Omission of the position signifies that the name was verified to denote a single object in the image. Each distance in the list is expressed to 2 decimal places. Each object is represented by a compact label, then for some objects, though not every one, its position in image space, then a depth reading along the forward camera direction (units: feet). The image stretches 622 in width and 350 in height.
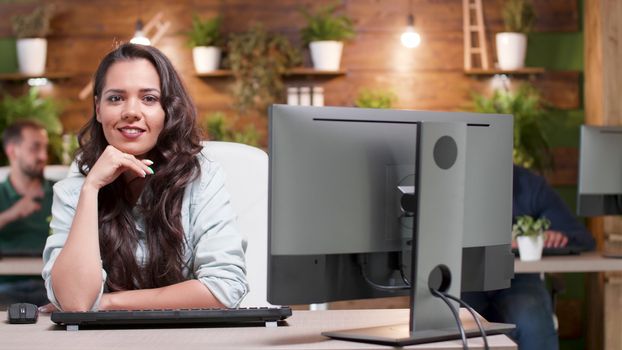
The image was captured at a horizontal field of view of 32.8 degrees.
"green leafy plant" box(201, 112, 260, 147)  21.54
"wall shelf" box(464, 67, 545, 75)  21.59
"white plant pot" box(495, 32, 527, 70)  21.40
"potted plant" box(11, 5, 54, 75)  21.95
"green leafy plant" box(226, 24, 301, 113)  21.59
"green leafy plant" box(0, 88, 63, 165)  21.68
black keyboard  7.07
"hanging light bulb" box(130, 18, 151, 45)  21.07
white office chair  9.64
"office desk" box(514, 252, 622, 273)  13.83
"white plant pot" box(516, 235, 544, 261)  14.07
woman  7.95
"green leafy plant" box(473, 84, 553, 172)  20.93
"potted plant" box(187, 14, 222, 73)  21.62
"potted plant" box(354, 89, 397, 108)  21.34
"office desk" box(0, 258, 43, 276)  13.79
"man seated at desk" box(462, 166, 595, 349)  14.53
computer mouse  7.50
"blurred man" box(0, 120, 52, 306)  16.65
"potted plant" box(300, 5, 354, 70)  21.43
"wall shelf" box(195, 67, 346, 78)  21.73
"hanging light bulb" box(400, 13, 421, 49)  21.48
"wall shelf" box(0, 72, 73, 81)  22.15
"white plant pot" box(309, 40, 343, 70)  21.44
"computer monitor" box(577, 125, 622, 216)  14.70
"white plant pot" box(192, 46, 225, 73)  21.67
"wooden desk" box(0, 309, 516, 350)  6.47
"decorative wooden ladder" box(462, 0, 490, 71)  21.85
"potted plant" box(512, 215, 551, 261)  14.01
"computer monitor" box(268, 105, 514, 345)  6.47
